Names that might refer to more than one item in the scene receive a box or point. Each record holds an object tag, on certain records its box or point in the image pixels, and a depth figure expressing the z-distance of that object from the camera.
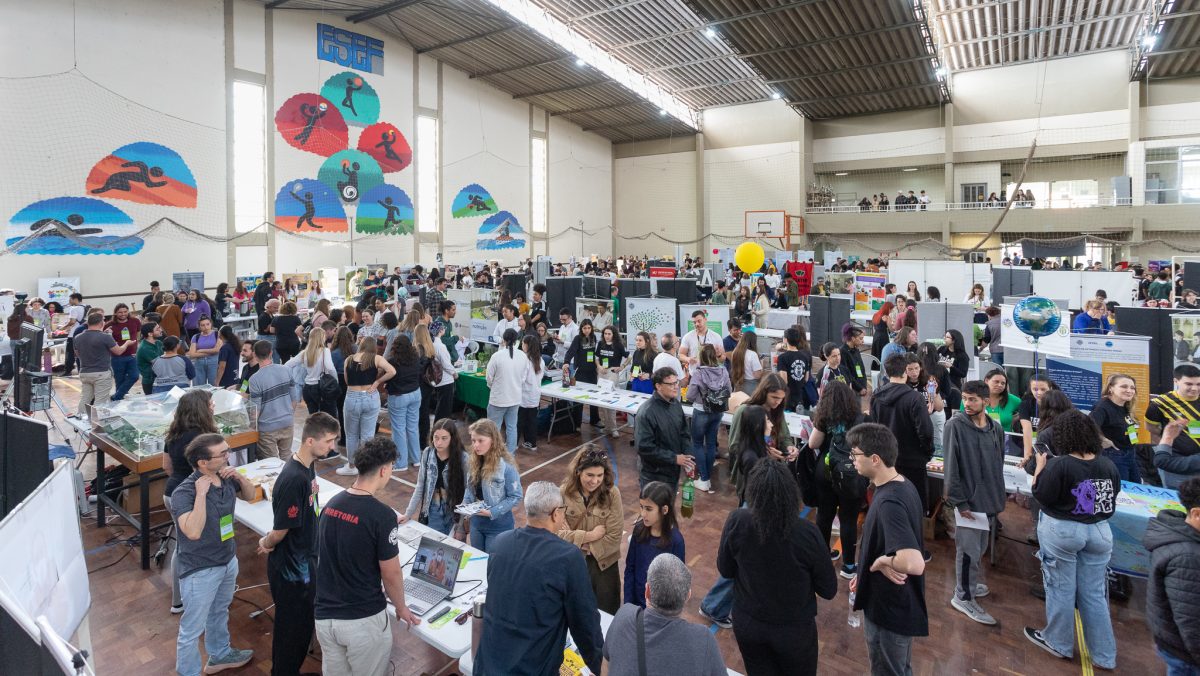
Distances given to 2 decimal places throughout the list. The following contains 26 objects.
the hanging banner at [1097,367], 5.65
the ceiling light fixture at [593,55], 17.06
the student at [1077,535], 3.17
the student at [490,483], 3.52
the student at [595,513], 3.11
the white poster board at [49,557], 1.74
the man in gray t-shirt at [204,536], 3.01
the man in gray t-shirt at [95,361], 7.26
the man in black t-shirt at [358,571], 2.50
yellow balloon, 13.21
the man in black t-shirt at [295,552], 2.87
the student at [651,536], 3.03
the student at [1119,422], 4.18
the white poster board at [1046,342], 5.93
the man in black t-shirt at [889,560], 2.58
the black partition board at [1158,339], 6.69
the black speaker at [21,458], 2.96
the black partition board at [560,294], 12.44
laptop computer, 3.01
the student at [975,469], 3.81
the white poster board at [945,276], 13.27
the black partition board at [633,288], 12.02
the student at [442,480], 3.59
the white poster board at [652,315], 8.91
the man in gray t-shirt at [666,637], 1.91
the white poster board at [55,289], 12.10
